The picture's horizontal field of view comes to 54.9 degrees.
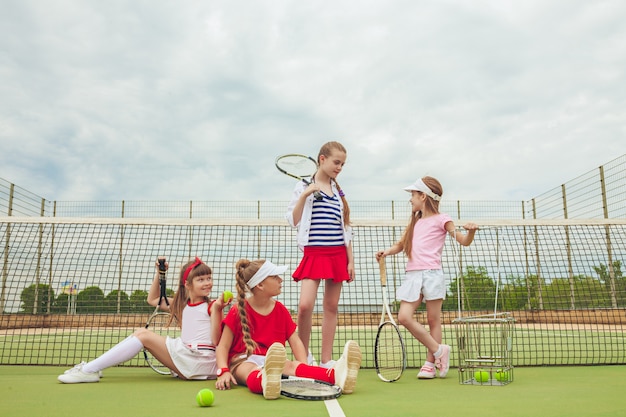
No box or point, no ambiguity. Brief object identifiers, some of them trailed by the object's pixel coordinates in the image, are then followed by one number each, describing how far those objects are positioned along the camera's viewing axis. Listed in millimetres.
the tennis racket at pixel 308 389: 3377
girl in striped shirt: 4488
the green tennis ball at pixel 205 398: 3195
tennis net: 6508
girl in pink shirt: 4578
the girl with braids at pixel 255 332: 3850
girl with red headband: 4262
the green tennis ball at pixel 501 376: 4223
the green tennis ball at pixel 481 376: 4234
